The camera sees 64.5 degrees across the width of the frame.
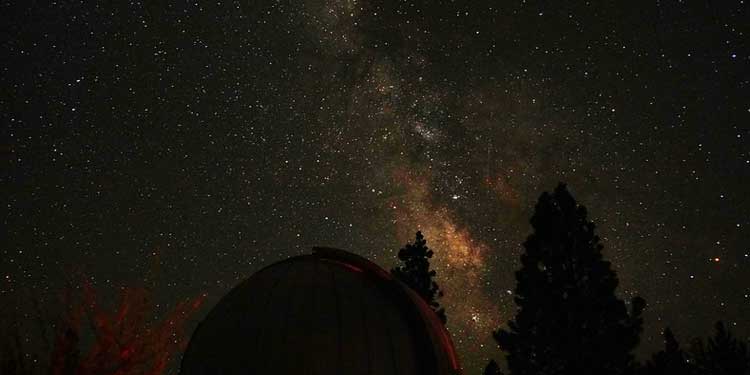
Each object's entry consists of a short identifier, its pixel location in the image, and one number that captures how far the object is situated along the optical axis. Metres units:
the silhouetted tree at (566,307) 15.68
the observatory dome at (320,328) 9.34
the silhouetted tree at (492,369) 18.28
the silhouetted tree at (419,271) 21.39
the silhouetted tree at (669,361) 15.27
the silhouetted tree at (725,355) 23.52
